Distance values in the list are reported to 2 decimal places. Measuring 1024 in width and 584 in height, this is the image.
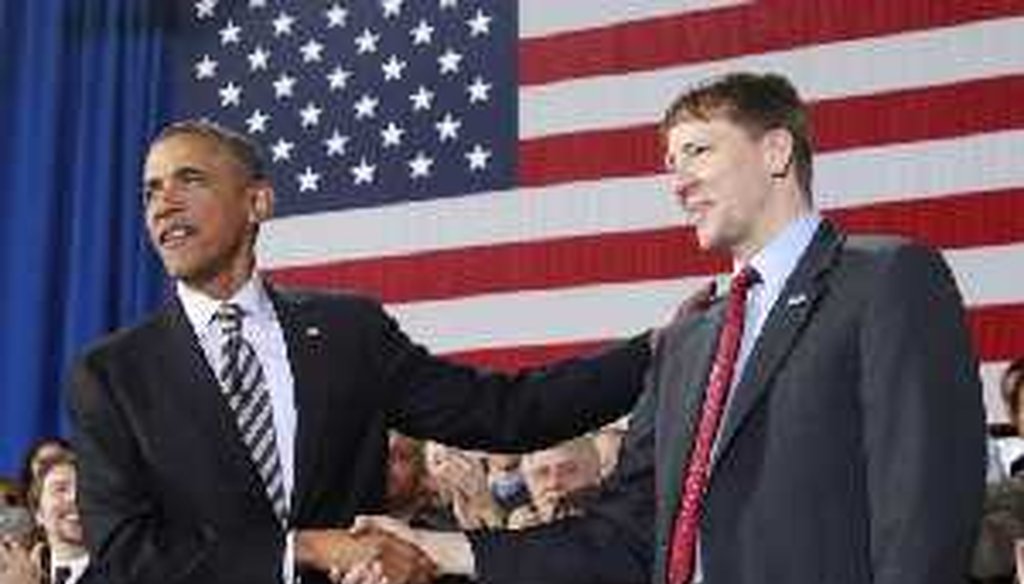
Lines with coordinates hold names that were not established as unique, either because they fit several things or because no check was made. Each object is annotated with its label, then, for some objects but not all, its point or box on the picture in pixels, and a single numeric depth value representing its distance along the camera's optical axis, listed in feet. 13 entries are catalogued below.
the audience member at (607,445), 13.80
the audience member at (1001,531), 9.93
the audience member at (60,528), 14.16
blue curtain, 20.88
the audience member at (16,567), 11.66
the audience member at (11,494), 15.48
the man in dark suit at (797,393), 6.10
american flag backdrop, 16.46
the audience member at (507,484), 13.74
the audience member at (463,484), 13.71
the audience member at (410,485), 13.53
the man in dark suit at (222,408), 8.10
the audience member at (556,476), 12.93
